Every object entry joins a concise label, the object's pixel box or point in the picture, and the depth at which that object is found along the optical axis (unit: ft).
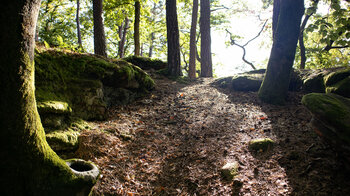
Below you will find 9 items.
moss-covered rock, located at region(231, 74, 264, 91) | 24.11
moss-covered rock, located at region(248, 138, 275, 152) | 12.69
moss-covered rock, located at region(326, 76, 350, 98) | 14.55
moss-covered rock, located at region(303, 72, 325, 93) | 18.37
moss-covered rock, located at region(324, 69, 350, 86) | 15.97
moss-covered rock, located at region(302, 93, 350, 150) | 8.64
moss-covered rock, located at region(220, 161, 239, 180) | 10.65
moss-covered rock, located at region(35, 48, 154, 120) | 13.44
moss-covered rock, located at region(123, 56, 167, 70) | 32.76
